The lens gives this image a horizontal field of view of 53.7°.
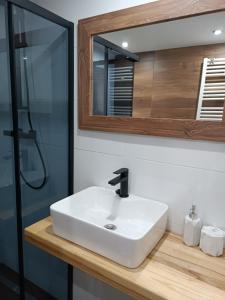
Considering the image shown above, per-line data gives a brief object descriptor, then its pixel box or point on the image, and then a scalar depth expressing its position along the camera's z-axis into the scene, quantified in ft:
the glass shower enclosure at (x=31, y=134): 3.83
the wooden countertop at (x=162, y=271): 2.47
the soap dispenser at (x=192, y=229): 3.25
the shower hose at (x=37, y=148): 4.07
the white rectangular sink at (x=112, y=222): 2.77
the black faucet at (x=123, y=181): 3.81
